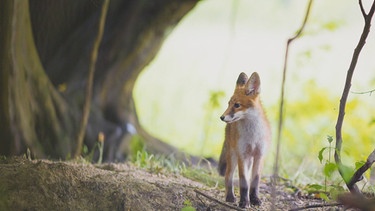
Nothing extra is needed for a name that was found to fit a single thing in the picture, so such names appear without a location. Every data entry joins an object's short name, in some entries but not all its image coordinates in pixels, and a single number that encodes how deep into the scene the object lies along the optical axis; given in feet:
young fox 28.27
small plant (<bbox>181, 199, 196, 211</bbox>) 23.99
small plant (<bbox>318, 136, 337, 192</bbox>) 23.13
